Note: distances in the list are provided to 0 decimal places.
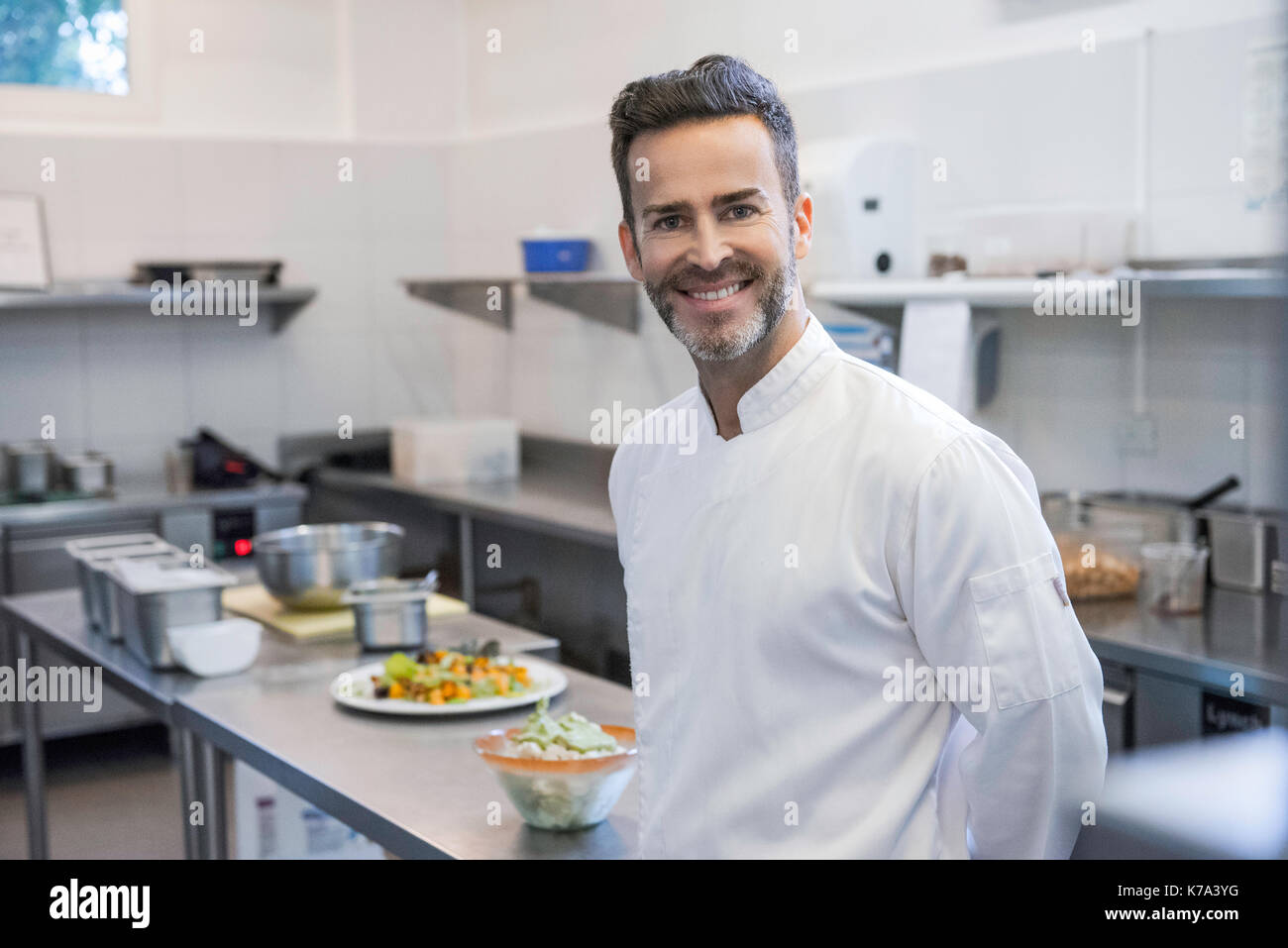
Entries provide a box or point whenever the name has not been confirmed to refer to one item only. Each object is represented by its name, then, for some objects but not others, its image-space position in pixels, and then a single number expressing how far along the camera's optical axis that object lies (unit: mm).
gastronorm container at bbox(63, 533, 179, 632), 2559
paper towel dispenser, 3234
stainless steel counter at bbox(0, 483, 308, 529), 4059
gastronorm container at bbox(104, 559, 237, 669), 2289
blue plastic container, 4336
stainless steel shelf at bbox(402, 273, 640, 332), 4121
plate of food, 2061
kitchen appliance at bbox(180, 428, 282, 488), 4449
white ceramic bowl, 2264
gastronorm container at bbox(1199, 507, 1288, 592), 2568
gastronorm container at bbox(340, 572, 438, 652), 2373
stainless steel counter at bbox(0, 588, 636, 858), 1609
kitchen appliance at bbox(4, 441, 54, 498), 4191
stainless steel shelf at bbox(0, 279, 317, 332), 4207
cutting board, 2520
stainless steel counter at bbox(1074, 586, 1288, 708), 2168
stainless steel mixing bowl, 2551
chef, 1163
